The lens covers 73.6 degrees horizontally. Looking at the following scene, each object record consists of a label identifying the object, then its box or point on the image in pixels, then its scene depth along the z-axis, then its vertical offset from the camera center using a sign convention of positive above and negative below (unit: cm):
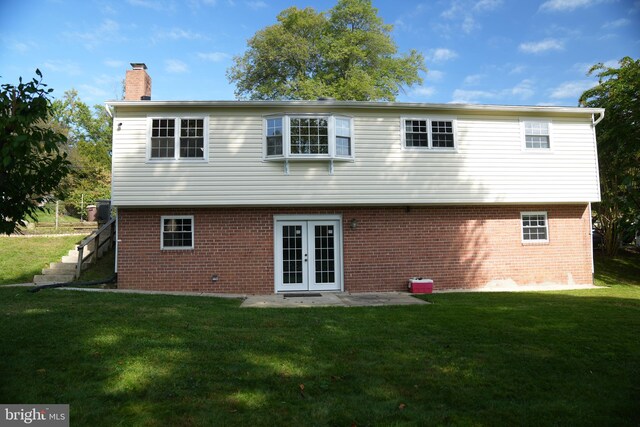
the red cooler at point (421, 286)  1215 -135
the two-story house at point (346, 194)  1191 +131
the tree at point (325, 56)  2831 +1248
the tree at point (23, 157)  370 +81
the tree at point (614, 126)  1533 +405
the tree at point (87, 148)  2642 +759
